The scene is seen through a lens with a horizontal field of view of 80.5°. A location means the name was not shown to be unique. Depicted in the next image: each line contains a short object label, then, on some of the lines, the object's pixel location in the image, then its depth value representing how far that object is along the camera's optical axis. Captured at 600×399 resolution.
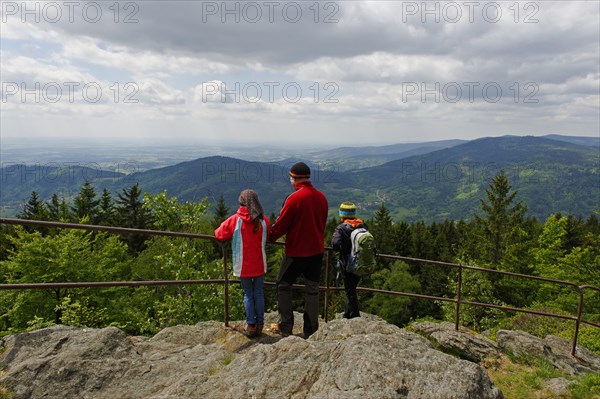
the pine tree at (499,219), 33.31
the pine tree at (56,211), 33.01
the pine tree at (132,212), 45.09
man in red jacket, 5.22
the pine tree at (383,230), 56.31
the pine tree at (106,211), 43.03
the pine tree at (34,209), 37.71
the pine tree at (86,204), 42.64
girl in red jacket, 5.16
